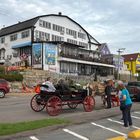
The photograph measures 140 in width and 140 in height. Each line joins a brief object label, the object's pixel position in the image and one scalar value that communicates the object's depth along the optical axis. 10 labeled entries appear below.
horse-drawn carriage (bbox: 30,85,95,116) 7.27
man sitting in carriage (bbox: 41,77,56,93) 7.32
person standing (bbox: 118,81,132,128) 5.60
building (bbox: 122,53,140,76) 42.44
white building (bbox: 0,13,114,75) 25.59
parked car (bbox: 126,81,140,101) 11.20
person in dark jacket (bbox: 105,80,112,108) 8.53
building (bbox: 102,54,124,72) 33.54
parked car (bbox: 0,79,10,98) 13.38
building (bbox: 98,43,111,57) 35.24
